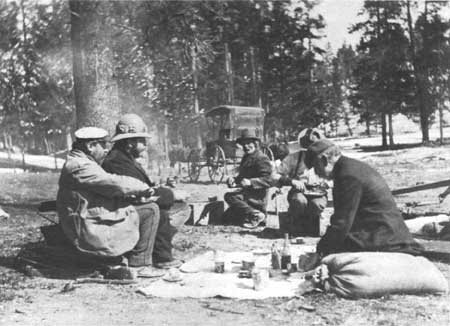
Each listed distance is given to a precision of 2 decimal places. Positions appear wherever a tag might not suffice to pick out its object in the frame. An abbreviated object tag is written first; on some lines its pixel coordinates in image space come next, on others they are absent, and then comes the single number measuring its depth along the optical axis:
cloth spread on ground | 4.58
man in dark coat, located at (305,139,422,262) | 4.38
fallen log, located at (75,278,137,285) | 5.04
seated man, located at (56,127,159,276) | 5.08
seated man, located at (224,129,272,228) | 7.87
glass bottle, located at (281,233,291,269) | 5.28
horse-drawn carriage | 16.89
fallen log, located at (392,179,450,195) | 6.96
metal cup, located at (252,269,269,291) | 4.66
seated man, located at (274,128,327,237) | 7.17
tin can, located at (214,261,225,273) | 5.30
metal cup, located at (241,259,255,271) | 5.26
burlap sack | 4.25
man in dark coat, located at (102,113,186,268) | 5.49
